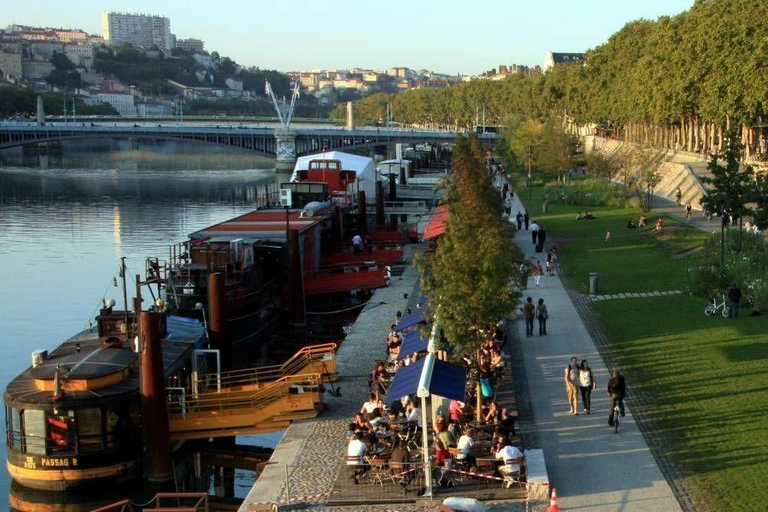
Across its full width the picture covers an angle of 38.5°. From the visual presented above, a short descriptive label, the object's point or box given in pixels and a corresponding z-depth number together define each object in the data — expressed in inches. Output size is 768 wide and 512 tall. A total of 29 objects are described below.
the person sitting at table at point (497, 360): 1012.2
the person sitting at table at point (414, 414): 855.1
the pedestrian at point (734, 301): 1236.5
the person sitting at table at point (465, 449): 764.0
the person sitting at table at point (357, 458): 775.1
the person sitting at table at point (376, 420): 851.4
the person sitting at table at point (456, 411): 858.8
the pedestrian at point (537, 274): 1590.8
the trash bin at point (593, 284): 1515.7
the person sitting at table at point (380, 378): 999.6
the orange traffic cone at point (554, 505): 656.4
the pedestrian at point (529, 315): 1235.9
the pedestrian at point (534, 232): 2028.8
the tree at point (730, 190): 1569.9
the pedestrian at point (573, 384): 892.6
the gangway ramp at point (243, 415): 976.9
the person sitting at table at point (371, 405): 883.4
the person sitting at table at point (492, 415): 848.3
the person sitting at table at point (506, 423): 801.6
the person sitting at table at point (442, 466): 746.2
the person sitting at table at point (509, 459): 741.3
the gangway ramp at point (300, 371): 1069.8
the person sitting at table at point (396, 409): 886.2
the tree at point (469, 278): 937.5
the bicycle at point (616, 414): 852.6
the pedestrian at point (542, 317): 1242.0
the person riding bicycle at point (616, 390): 850.1
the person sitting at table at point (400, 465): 754.2
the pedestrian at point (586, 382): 889.5
